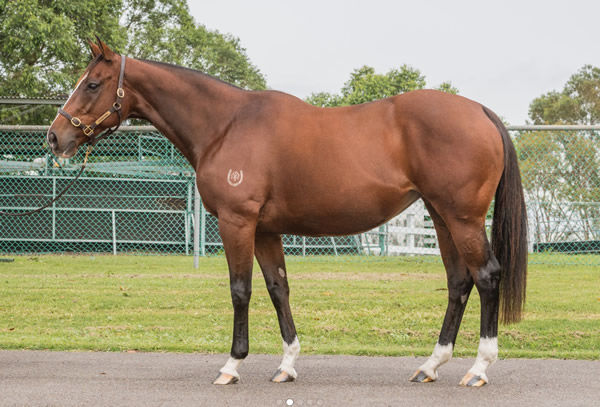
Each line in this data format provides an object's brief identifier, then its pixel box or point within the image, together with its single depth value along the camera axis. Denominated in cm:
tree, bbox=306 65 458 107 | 5231
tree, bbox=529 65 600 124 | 5938
